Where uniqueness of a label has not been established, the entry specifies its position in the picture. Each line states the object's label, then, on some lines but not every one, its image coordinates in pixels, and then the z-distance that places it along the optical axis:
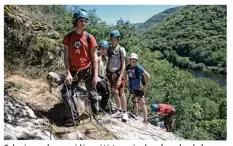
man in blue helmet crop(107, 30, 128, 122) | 2.72
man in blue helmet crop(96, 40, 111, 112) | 2.74
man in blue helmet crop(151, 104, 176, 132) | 3.29
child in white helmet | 2.82
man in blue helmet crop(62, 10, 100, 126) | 2.38
